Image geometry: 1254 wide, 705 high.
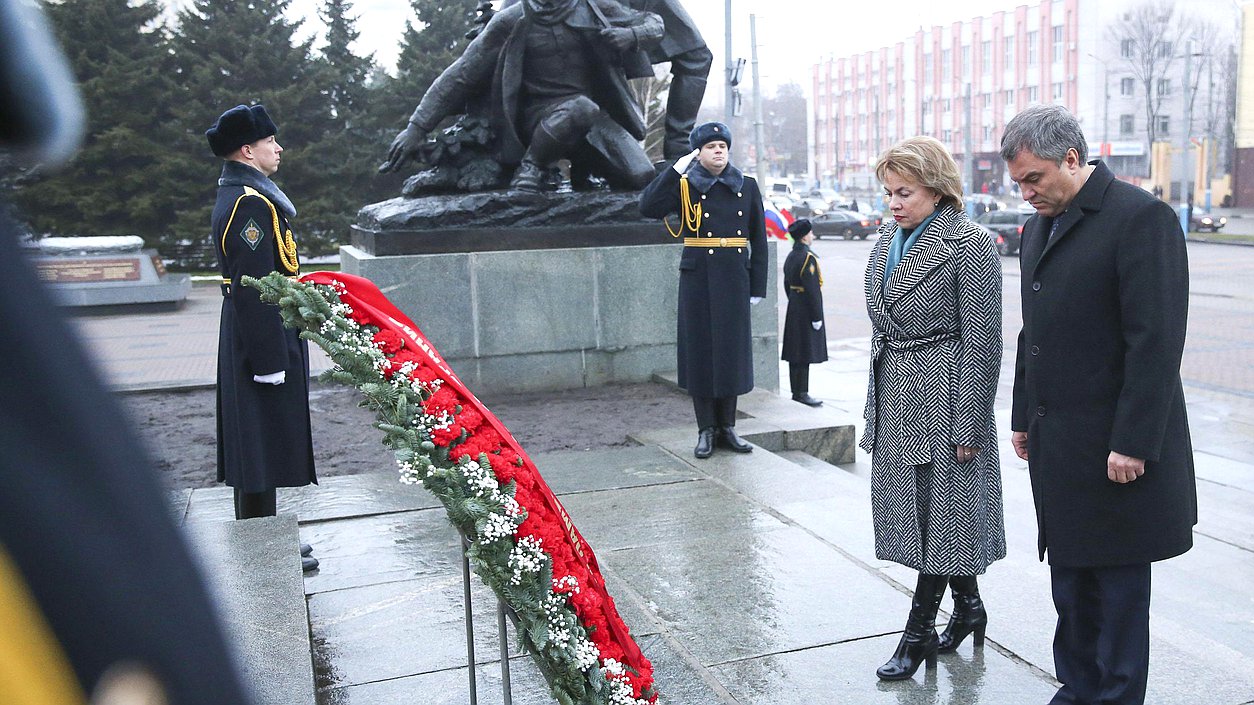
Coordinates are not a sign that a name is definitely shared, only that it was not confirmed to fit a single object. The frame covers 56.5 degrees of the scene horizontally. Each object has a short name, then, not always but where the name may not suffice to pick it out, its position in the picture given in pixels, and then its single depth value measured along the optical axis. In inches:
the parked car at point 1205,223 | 1583.4
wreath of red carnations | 106.7
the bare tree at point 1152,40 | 2154.3
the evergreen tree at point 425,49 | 1320.1
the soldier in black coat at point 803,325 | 402.9
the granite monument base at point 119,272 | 815.1
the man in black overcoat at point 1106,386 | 121.9
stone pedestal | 351.6
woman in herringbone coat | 143.3
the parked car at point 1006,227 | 1348.4
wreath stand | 115.4
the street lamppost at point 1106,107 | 2387.1
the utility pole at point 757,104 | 1304.1
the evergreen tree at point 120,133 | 1136.2
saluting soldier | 264.5
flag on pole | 541.3
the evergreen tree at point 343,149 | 1244.5
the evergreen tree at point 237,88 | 1197.7
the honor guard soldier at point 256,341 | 188.2
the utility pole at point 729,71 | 1202.0
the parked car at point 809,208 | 1987.0
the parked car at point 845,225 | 1711.4
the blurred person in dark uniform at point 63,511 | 21.7
